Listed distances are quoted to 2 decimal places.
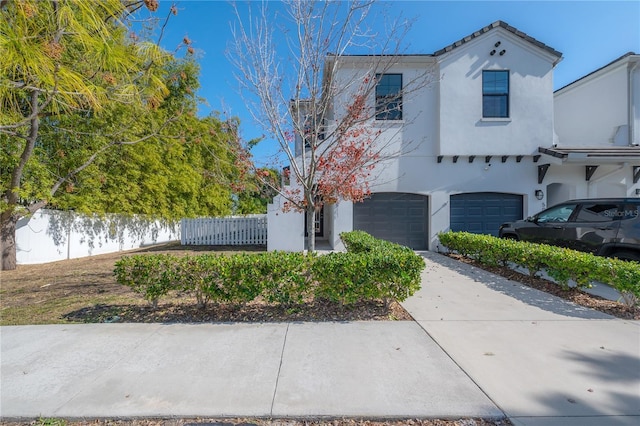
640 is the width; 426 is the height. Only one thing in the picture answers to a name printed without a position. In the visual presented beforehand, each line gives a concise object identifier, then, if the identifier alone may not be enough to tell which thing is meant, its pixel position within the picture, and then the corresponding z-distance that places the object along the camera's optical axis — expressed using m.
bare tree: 5.49
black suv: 6.02
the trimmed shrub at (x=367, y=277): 4.44
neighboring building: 10.15
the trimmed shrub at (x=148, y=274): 4.47
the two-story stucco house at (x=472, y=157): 10.58
